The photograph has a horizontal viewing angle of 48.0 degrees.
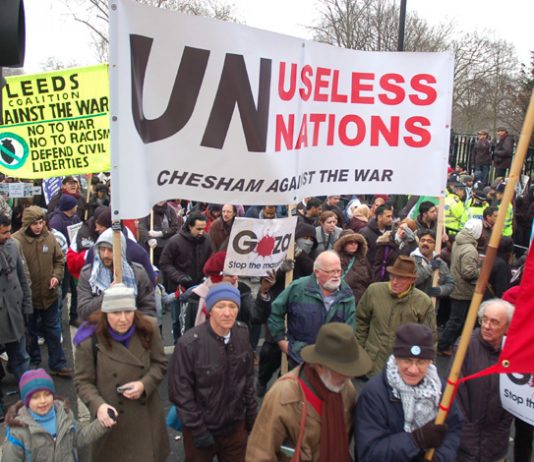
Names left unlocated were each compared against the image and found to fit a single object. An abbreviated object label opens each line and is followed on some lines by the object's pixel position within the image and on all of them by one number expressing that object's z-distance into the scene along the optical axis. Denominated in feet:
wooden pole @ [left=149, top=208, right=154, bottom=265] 28.53
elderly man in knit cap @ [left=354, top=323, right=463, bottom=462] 9.60
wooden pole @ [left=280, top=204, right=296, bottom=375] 14.87
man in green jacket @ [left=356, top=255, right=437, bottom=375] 15.31
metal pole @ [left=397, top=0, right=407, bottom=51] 37.08
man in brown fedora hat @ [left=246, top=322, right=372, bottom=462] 9.54
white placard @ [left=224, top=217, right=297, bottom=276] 14.19
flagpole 8.30
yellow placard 23.77
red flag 9.29
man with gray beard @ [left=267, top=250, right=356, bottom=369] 14.26
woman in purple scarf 11.62
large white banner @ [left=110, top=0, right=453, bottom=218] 11.80
